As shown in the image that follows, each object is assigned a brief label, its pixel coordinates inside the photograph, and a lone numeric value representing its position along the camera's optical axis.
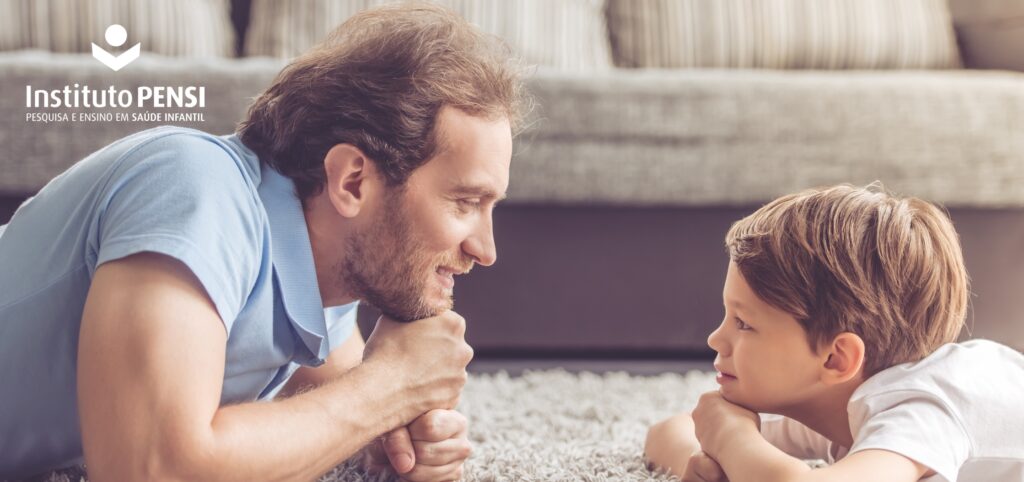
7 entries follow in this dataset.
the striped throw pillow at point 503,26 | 2.03
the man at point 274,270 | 0.78
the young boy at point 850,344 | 0.95
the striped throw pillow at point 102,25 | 1.87
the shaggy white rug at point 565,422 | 1.12
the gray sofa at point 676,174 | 1.70
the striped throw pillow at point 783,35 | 2.16
